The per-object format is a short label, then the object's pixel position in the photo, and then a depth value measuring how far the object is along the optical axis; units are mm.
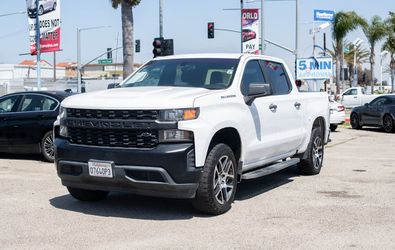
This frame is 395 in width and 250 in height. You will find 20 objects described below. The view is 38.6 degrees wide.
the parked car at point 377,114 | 20594
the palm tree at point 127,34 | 21484
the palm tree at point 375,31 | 55188
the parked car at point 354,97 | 40156
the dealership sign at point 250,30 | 30267
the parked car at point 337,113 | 20469
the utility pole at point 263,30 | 34594
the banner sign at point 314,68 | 24781
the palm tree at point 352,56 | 83469
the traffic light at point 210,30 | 37156
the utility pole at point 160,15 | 28569
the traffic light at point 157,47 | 24438
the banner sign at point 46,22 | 21016
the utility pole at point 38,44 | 21203
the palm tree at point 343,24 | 46562
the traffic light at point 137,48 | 44438
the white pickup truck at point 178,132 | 6266
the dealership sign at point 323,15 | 34531
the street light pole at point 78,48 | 55556
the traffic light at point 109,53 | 56319
